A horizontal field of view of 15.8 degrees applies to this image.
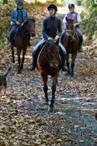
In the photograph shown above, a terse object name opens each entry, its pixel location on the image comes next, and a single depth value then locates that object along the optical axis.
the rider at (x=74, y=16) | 13.91
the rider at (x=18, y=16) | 14.44
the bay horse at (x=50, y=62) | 8.77
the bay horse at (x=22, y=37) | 13.62
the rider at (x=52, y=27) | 9.73
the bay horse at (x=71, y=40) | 13.63
